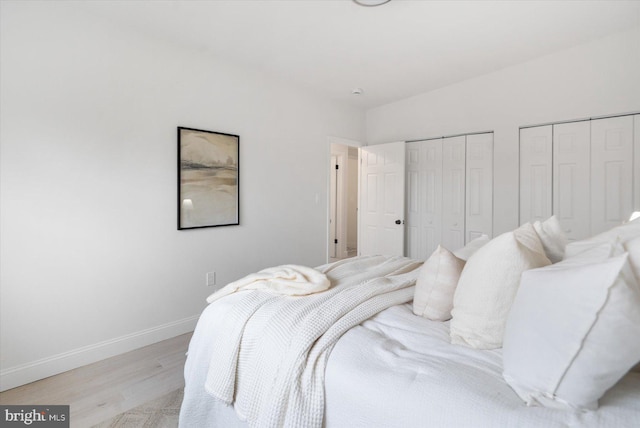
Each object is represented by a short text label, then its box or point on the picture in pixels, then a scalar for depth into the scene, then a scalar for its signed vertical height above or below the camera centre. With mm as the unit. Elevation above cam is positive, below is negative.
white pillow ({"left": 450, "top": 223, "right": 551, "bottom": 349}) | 1070 -264
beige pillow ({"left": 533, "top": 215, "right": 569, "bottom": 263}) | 1351 -109
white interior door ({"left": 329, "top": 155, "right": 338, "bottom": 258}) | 6578 +96
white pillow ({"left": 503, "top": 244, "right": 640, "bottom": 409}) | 709 -286
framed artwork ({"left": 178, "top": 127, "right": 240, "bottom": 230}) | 2926 +324
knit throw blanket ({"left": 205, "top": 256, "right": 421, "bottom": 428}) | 1070 -513
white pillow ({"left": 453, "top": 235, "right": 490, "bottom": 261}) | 1693 -195
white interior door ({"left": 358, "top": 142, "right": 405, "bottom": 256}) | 4410 +195
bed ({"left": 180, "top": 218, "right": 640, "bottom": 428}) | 742 -459
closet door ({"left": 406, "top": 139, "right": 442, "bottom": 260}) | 4191 +214
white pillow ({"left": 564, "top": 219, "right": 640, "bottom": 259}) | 1069 -82
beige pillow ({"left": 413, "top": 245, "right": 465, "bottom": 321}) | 1359 -318
